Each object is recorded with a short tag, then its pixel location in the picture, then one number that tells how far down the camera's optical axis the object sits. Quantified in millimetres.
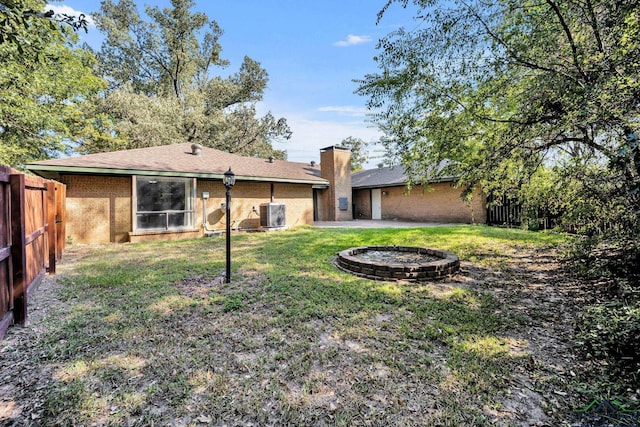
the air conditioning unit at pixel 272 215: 12242
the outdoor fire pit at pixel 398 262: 4996
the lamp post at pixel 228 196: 4930
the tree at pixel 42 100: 10298
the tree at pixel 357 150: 33344
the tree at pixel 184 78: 19438
